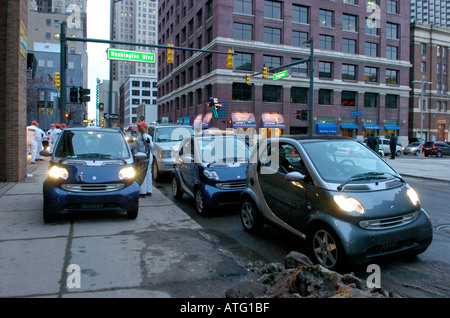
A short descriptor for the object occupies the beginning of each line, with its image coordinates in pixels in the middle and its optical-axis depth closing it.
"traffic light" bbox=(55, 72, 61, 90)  19.62
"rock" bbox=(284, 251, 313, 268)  3.97
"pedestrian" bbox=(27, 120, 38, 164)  16.16
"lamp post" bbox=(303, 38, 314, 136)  21.70
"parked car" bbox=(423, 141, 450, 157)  36.19
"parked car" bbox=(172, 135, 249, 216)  7.14
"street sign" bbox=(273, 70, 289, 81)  23.90
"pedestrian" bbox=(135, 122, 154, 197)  9.12
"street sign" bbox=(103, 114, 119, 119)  23.56
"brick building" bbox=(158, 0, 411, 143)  43.09
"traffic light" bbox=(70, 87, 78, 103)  17.58
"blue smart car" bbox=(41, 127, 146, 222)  6.23
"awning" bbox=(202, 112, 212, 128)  44.47
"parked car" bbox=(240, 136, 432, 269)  4.14
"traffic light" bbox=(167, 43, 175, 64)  20.02
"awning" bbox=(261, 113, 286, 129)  44.22
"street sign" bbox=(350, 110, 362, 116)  45.97
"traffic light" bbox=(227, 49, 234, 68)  20.67
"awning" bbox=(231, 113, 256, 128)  42.97
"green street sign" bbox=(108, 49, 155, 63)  15.98
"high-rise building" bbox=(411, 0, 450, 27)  156.88
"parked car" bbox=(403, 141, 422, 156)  39.02
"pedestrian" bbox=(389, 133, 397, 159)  22.42
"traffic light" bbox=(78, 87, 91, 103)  17.86
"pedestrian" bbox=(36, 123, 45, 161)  17.39
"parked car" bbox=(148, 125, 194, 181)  11.84
